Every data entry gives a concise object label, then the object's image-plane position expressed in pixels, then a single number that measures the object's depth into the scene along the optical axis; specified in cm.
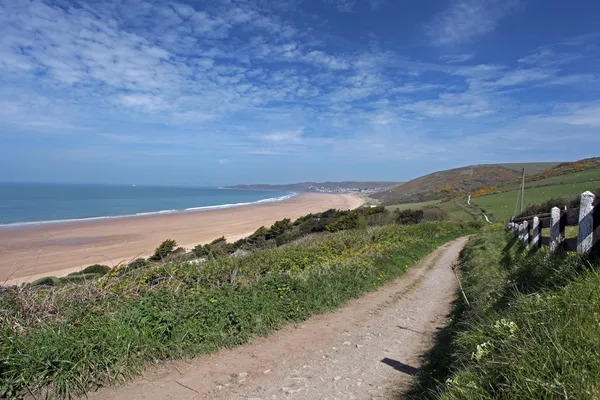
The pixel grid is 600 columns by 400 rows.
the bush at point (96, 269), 1590
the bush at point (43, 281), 1201
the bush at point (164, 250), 1869
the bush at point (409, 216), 3294
